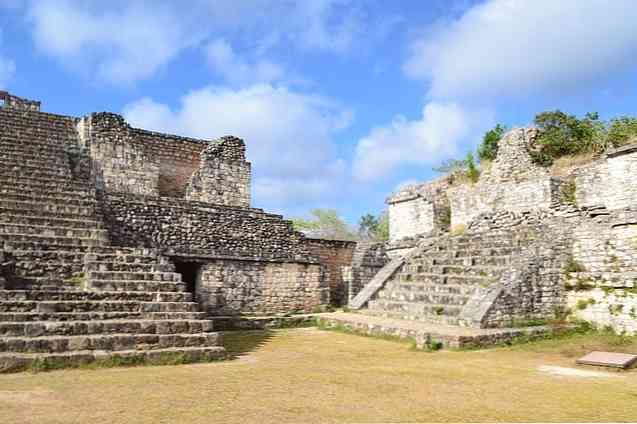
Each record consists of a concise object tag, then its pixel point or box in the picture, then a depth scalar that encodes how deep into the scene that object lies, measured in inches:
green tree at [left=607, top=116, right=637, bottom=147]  696.4
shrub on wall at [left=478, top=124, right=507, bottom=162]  888.2
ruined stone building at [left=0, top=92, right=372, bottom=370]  305.7
